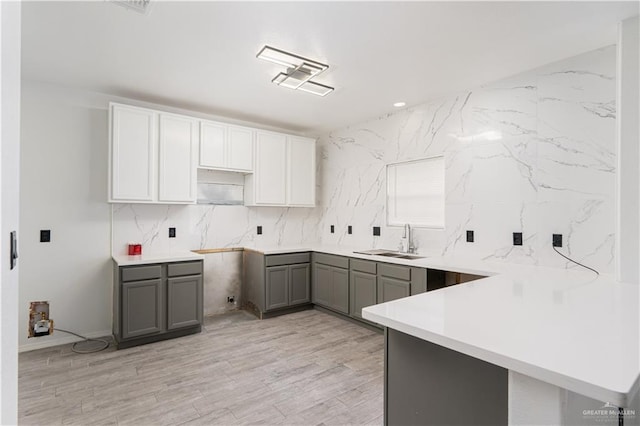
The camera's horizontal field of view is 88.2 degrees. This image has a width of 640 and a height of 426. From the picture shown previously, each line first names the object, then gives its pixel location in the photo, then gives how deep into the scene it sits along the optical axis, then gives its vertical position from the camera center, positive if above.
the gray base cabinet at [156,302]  3.13 -0.89
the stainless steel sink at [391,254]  3.66 -0.46
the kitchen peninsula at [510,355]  0.95 -0.43
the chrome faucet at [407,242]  3.83 -0.32
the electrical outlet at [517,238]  2.96 -0.21
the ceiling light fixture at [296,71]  2.54 +1.21
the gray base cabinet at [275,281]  4.03 -0.86
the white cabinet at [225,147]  3.92 +0.82
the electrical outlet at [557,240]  2.71 -0.20
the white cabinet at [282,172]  4.38 +0.58
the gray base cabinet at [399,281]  3.13 -0.67
